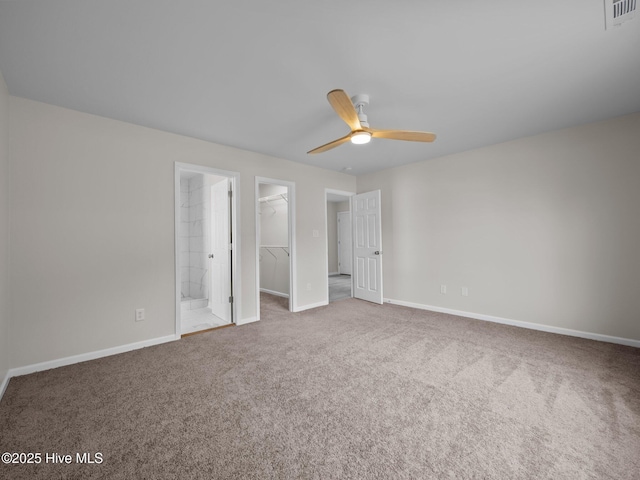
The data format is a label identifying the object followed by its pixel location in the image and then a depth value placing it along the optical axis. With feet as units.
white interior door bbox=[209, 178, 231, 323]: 12.76
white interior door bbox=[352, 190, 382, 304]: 15.83
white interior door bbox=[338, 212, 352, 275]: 29.50
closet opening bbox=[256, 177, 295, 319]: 18.56
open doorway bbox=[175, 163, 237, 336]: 12.32
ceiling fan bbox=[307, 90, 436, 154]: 6.88
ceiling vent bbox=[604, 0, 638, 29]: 4.92
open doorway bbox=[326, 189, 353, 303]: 29.48
